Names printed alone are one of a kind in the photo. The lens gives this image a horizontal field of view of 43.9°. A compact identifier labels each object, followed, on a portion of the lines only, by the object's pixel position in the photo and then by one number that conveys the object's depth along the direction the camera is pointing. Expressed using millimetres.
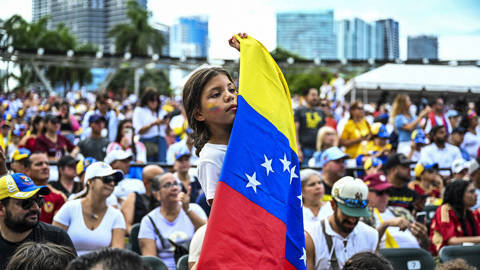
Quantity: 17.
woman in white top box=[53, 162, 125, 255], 5980
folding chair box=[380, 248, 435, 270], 5730
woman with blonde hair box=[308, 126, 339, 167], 9836
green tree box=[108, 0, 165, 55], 88125
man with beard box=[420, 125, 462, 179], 10695
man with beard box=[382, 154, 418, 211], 7719
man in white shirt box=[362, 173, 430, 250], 6297
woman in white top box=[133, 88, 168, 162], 10914
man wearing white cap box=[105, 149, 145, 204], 7992
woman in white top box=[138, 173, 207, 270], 6285
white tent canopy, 23734
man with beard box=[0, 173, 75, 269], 4680
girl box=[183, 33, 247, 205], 2625
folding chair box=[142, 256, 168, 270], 5148
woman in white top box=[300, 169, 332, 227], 6504
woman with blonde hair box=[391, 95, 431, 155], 12805
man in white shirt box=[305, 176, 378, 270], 4820
